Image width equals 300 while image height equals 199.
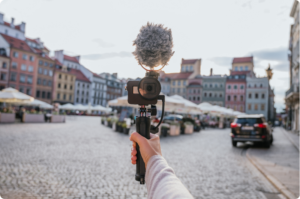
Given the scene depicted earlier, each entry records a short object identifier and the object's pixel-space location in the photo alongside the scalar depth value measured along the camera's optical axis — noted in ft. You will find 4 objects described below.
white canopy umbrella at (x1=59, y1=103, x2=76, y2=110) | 140.56
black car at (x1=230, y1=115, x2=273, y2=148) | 33.25
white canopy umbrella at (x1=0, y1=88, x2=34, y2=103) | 59.84
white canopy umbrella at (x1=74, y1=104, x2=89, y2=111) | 140.65
